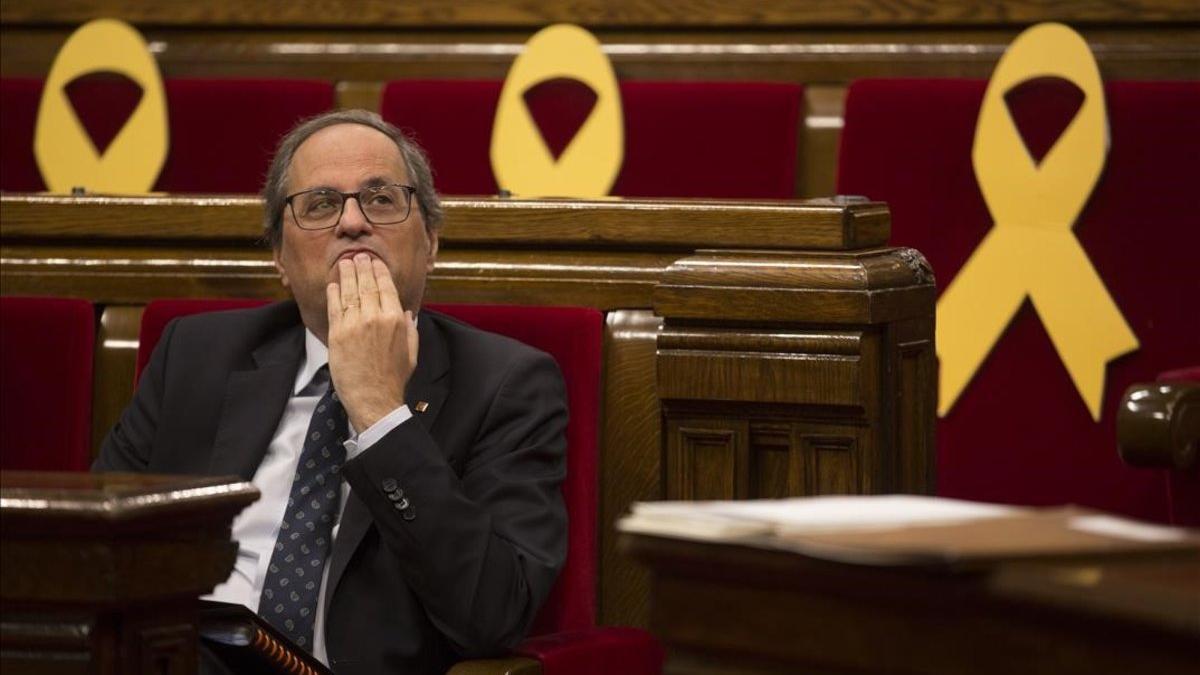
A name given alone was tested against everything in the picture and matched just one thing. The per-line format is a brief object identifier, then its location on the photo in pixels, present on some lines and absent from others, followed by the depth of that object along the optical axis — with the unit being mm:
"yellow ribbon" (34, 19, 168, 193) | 13190
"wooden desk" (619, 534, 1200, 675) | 7387
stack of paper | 8087
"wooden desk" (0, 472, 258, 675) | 9794
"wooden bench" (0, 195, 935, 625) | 11863
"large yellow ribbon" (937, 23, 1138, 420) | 12692
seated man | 11795
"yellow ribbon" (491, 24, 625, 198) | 12981
